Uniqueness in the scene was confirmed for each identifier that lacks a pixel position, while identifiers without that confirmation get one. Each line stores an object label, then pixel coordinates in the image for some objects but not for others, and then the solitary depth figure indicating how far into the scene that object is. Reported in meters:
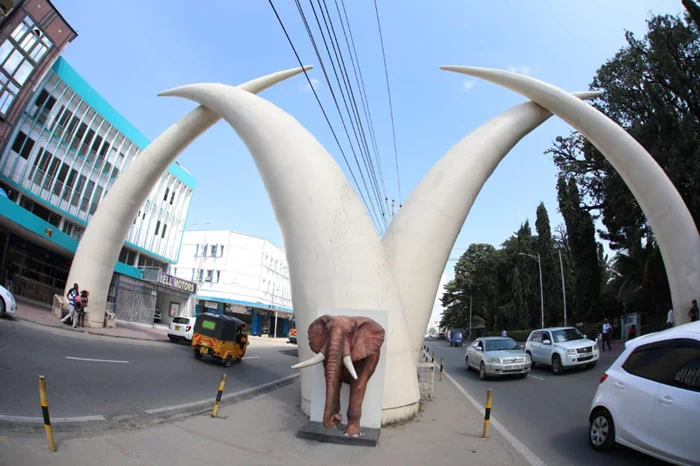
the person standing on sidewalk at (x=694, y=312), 12.74
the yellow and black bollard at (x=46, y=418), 4.91
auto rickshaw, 16.09
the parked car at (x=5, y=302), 15.38
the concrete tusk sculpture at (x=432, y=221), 10.34
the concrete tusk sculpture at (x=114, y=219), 19.14
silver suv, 15.01
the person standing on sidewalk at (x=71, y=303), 18.65
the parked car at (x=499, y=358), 14.42
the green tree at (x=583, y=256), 34.16
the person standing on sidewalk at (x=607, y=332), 23.09
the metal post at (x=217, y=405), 7.75
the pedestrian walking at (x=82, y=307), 19.12
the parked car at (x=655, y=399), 4.88
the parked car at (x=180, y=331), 22.31
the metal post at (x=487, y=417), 7.00
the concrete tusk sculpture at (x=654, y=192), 13.12
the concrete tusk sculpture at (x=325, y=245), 8.09
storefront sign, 34.96
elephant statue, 6.35
